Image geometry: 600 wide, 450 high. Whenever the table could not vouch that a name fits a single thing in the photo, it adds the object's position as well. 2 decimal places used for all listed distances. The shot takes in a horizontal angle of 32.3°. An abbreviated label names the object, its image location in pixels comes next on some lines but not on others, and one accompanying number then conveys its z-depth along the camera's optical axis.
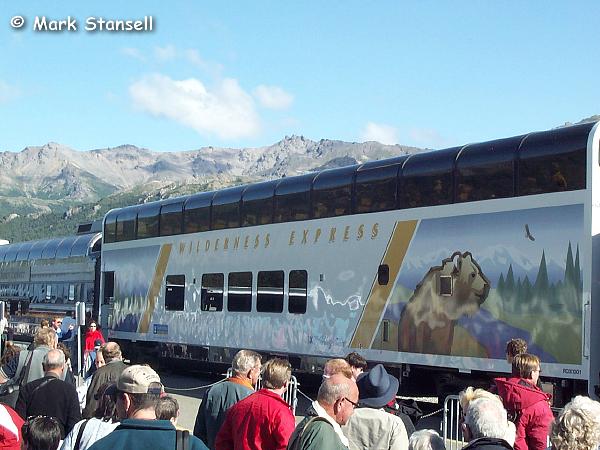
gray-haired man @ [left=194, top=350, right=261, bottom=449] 7.64
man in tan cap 4.60
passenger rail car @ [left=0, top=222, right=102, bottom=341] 31.70
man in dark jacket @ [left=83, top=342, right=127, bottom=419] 9.57
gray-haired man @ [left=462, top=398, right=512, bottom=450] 5.46
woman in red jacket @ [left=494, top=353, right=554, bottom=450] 7.77
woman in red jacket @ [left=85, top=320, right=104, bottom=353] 21.48
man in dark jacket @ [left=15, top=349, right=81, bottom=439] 8.40
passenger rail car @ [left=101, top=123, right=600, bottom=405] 14.19
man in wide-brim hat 6.85
